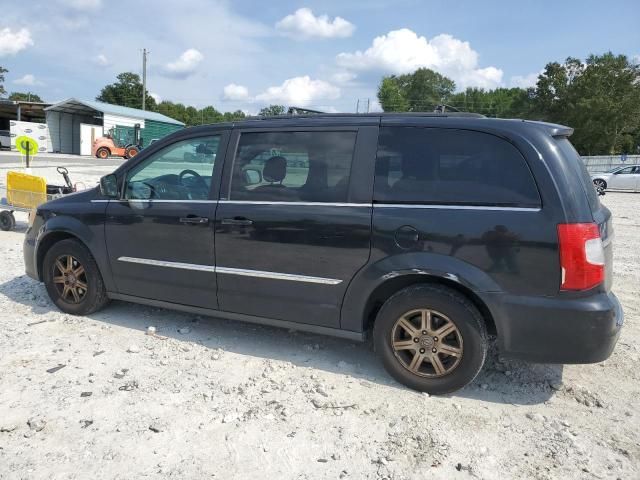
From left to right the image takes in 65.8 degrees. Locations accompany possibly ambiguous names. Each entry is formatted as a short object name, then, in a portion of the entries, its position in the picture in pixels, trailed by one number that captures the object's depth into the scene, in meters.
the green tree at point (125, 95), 77.00
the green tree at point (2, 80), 69.12
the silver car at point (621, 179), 23.28
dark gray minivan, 3.07
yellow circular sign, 9.76
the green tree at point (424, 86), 106.46
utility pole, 50.80
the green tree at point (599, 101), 48.25
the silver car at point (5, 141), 39.84
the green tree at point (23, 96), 89.80
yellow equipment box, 8.11
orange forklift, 35.72
